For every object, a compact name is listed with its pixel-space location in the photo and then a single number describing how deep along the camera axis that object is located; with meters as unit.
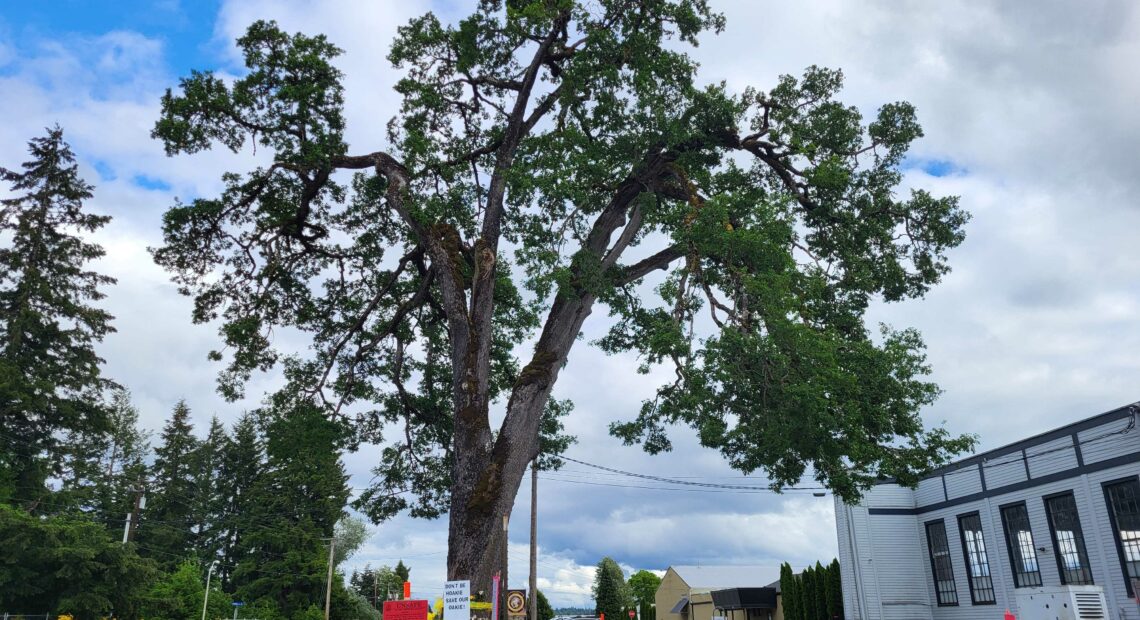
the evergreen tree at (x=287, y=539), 51.97
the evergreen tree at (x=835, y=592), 27.94
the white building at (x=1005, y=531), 17.58
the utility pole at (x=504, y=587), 15.50
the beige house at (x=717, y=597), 35.69
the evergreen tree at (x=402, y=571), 87.88
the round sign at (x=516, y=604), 16.17
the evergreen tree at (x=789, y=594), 30.56
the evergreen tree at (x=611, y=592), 63.34
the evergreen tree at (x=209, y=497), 60.79
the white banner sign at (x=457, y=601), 10.55
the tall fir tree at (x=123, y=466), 55.94
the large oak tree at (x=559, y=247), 11.45
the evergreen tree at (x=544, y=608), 56.84
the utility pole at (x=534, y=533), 23.44
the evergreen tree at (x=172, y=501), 58.50
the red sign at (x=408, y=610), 13.43
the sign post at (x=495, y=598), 11.08
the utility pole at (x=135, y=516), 54.78
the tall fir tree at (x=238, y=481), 60.16
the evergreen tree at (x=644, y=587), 72.08
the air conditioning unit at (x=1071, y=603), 14.55
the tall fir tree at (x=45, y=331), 35.25
